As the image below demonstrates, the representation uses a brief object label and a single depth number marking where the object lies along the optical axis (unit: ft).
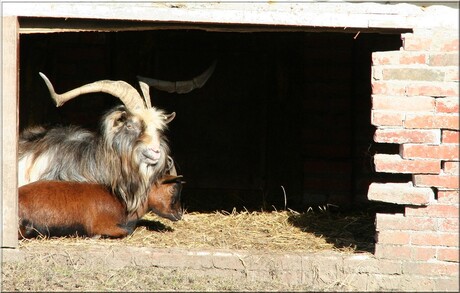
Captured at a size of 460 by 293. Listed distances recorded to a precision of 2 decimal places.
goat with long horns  55.67
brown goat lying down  53.52
